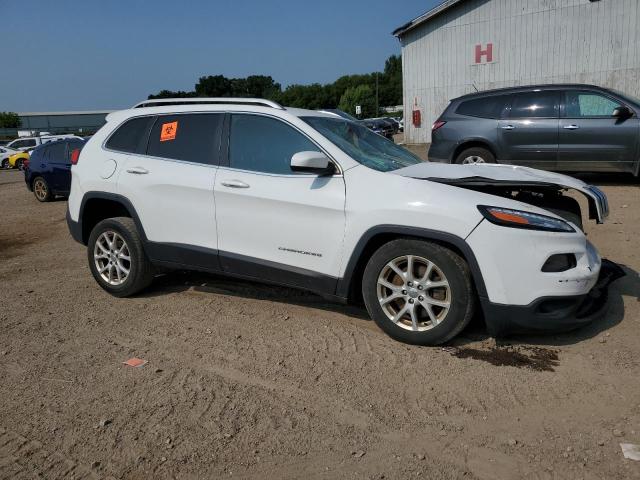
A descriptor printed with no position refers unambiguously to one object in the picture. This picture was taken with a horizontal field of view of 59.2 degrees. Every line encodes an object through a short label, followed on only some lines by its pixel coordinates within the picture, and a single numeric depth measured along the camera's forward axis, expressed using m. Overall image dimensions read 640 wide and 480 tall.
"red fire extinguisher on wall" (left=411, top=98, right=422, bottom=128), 22.05
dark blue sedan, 13.55
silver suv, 9.44
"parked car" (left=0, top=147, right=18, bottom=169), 30.19
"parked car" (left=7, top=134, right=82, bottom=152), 31.30
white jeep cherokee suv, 3.59
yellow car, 29.95
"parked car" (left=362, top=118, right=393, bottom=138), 35.20
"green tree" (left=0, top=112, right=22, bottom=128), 78.57
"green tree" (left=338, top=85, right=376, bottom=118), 85.94
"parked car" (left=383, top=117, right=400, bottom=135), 42.38
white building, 17.66
